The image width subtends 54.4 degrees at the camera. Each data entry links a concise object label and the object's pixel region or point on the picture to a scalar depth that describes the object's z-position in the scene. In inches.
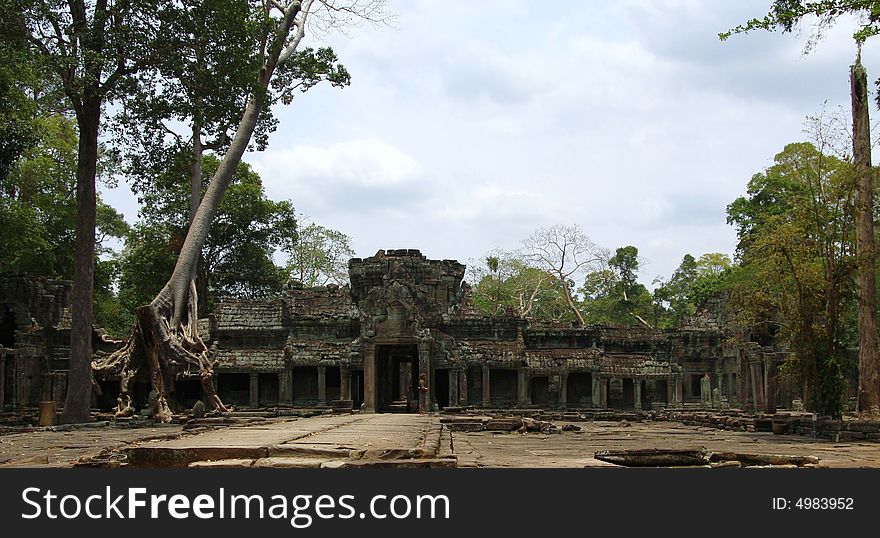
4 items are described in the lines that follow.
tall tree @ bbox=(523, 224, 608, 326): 2015.3
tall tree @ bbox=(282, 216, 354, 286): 2108.8
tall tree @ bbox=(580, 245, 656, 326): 2401.6
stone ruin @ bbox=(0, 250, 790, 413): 1091.3
